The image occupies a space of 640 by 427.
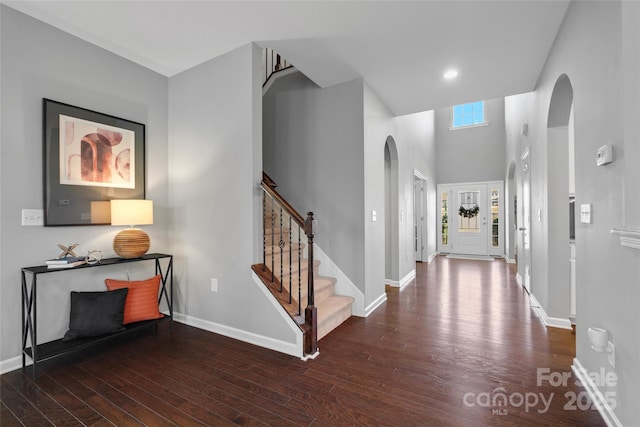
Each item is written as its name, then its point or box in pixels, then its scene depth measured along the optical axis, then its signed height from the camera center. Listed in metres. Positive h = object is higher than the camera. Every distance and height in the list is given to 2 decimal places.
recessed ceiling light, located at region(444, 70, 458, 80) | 3.32 +1.63
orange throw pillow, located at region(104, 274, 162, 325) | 2.78 -0.80
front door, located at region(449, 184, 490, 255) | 8.07 -0.13
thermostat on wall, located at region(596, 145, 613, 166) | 1.58 +0.32
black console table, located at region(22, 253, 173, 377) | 2.17 -0.90
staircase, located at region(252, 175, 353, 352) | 2.54 -0.70
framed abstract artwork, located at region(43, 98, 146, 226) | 2.48 +0.51
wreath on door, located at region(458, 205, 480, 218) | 8.19 +0.07
